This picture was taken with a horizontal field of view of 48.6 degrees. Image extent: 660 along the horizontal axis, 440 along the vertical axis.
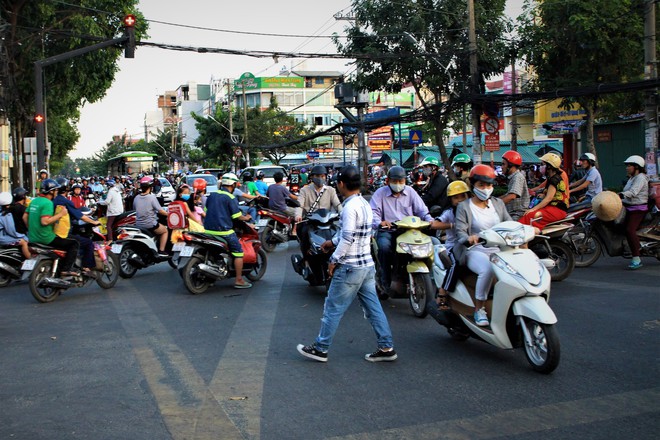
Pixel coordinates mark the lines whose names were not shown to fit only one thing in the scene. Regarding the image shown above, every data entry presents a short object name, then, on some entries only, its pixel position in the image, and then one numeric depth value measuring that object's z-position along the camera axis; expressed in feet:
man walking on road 19.97
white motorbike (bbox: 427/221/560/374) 18.26
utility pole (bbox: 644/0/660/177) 52.11
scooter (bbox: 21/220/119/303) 33.01
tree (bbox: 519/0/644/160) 70.64
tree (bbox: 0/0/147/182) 90.63
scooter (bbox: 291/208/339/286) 32.32
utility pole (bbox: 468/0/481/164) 75.46
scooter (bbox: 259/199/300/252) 53.21
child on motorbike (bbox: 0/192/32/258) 38.60
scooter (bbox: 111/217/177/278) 40.86
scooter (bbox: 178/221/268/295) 34.14
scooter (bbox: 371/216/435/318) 26.35
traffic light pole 61.05
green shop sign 286.87
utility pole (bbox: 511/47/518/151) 106.18
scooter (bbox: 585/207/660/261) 36.88
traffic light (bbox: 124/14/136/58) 58.32
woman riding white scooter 20.63
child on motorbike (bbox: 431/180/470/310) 22.18
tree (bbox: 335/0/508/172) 88.58
